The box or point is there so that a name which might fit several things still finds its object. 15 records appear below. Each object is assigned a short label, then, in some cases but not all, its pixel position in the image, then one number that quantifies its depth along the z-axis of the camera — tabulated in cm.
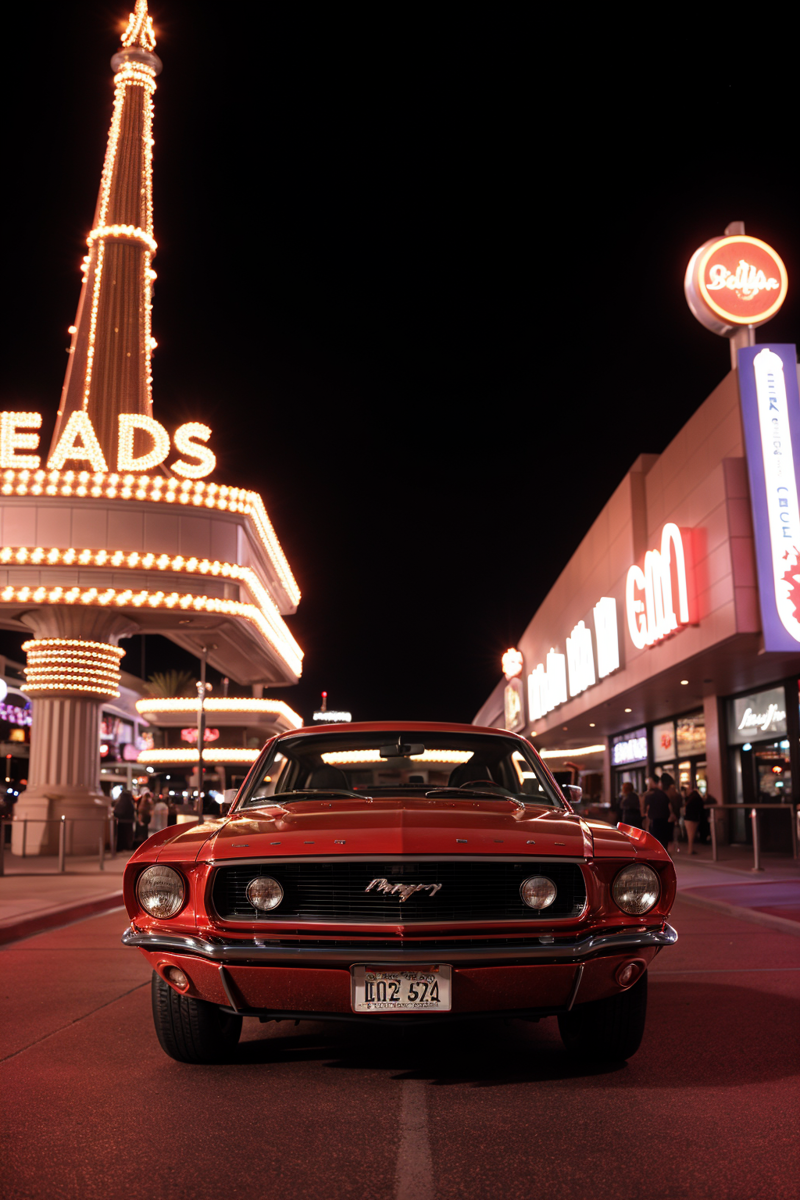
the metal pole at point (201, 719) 3326
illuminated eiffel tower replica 2278
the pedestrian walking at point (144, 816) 2974
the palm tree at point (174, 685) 5997
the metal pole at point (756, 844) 1638
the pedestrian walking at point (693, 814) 2184
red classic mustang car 426
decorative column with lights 2308
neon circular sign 2230
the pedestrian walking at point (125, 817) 2511
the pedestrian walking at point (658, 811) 2086
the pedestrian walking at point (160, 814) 2862
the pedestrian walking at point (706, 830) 2741
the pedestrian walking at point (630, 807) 2253
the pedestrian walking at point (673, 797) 2370
